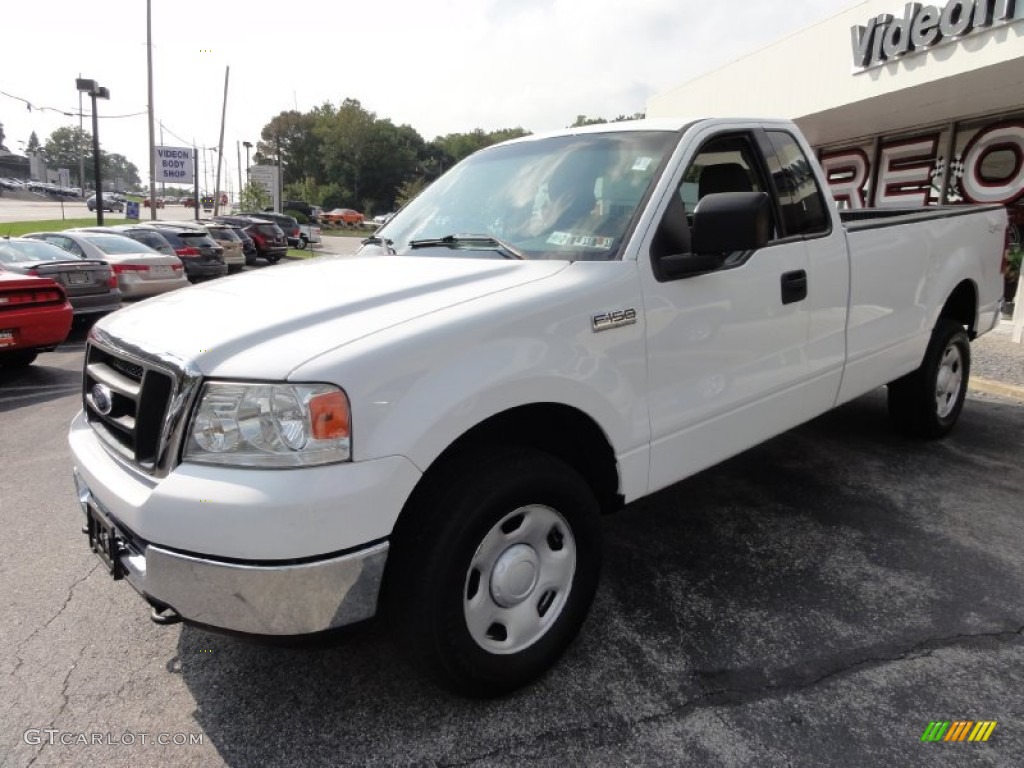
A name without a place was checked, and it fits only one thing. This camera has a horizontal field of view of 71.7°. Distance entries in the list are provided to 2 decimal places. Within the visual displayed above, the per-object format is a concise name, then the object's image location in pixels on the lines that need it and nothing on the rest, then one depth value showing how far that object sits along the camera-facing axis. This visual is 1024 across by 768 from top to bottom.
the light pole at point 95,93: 21.84
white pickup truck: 1.90
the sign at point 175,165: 38.69
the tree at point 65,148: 129.84
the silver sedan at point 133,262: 11.66
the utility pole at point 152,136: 29.11
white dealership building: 9.33
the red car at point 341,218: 57.66
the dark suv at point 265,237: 23.80
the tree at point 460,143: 102.80
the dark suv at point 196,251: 16.12
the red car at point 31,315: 6.91
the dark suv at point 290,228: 29.75
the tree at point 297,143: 88.44
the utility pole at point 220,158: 43.31
